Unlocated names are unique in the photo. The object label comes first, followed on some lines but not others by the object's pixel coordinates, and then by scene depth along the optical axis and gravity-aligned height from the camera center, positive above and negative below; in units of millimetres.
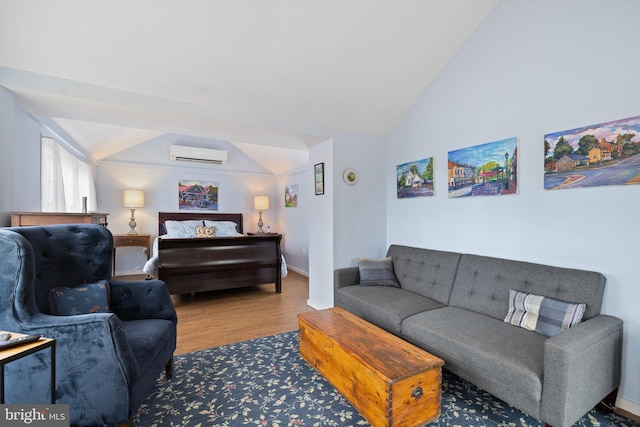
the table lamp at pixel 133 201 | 5238 +293
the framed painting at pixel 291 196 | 5973 +399
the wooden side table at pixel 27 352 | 1053 -515
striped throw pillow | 1786 -668
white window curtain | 3100 +489
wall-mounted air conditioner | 5507 +1206
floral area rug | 1663 -1176
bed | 3787 -652
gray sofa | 1439 -782
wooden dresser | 2100 +1
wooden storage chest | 1475 -892
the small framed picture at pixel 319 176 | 3529 +468
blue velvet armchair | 1379 -679
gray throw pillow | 3016 -631
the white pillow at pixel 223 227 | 5702 -229
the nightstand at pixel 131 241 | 4922 -405
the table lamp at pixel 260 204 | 6266 +241
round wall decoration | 3428 +450
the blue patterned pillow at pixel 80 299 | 1692 -496
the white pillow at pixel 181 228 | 5305 -217
